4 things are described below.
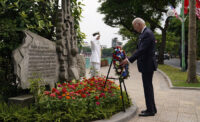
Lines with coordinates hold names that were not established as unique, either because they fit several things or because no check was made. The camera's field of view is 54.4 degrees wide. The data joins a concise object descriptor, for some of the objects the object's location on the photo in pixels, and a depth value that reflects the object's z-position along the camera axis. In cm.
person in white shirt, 858
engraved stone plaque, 423
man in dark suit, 436
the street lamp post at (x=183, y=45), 1343
